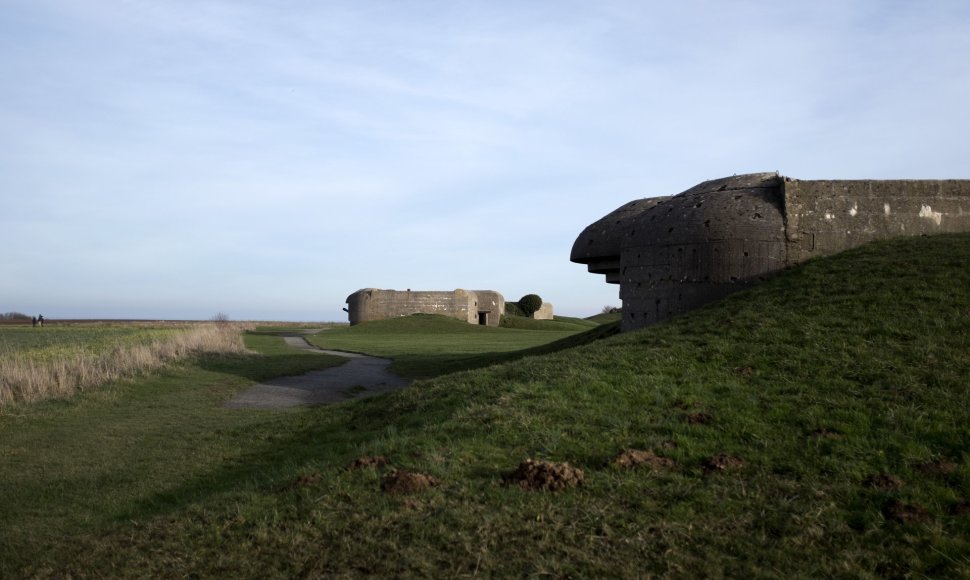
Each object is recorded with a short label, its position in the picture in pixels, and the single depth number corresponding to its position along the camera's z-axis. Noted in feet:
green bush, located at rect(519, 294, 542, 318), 234.38
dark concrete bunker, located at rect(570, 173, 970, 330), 50.34
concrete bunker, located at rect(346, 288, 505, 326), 193.47
